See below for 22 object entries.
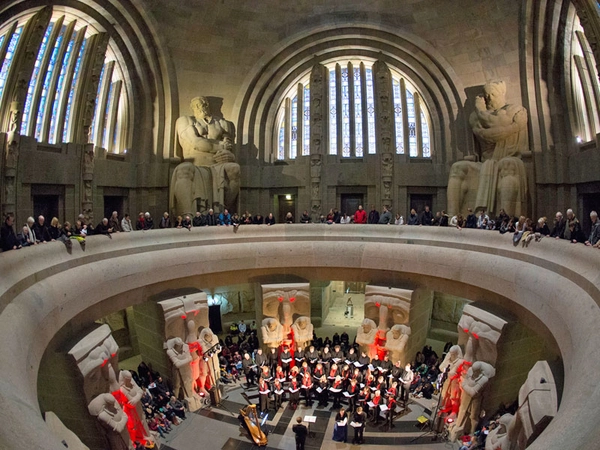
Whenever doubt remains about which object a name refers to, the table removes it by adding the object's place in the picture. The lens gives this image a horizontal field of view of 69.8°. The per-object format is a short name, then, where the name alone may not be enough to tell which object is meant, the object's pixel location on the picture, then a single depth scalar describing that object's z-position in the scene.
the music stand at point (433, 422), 9.51
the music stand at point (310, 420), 9.16
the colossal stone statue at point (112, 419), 7.70
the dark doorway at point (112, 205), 16.08
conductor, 8.77
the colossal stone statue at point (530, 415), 5.61
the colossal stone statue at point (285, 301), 12.71
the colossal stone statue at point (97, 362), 7.94
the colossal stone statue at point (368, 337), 12.09
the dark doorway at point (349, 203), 18.11
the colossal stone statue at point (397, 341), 11.62
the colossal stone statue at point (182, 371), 10.42
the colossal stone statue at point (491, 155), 13.82
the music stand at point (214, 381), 10.96
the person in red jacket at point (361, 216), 14.38
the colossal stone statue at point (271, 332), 12.49
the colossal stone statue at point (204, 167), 14.95
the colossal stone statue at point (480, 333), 9.11
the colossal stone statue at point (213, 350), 11.12
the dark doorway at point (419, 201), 17.81
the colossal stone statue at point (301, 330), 12.70
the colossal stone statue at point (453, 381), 9.51
